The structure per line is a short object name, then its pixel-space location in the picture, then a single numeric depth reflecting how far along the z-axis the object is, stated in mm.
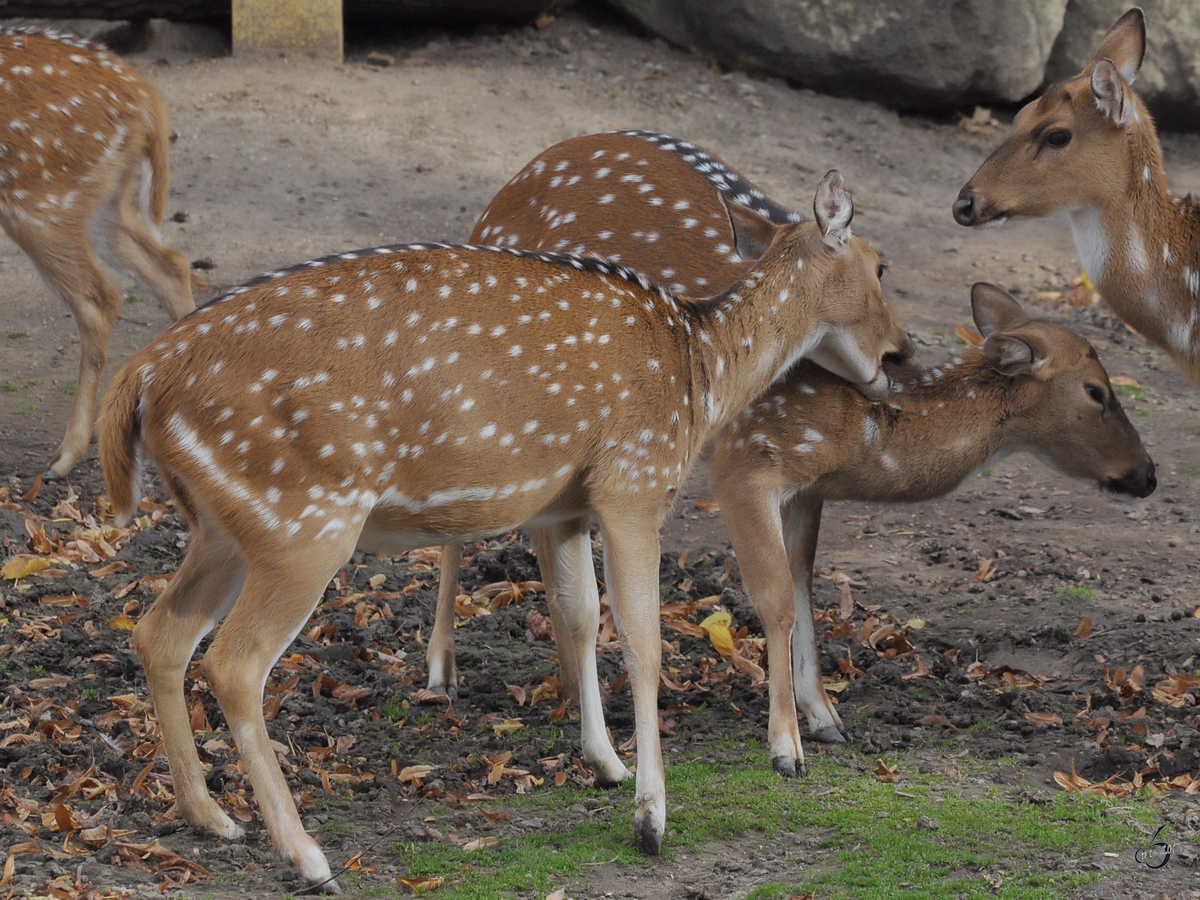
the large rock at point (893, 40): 23203
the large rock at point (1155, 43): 23969
